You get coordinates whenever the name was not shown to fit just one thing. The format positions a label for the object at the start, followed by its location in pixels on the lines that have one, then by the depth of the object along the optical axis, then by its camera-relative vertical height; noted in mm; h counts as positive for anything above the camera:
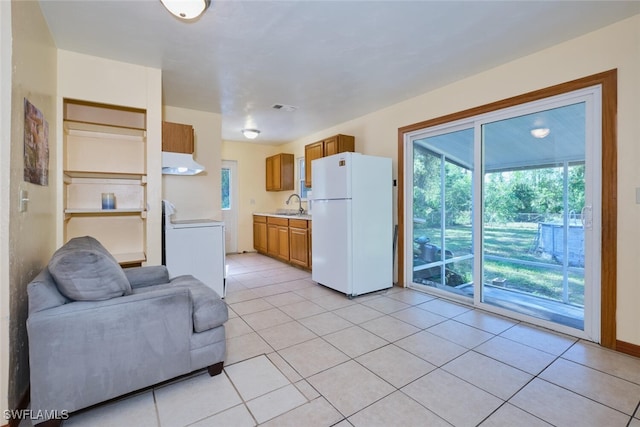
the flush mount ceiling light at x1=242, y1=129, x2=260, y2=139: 5070 +1404
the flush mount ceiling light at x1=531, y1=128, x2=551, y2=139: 2641 +741
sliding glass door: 2410 +36
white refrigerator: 3422 -127
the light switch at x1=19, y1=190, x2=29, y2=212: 1632 +72
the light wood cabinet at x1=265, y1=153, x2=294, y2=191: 6086 +868
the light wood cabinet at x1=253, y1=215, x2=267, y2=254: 5988 -448
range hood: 3072 +555
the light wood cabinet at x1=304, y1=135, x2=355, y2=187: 4363 +1027
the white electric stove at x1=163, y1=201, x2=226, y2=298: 3125 -419
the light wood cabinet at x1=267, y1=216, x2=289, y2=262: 5199 -474
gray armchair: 1413 -658
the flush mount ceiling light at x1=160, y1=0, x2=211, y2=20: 1770 +1281
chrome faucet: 5828 +175
